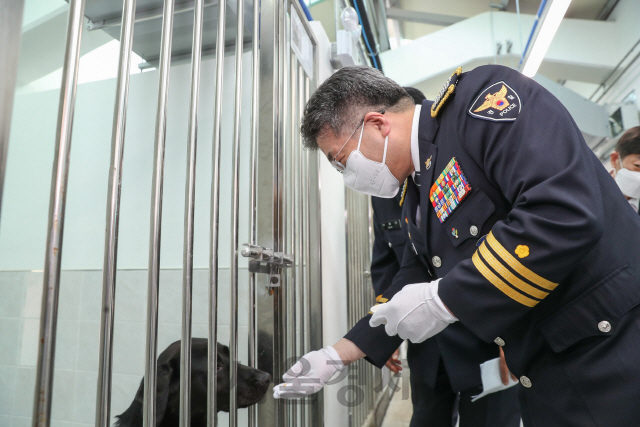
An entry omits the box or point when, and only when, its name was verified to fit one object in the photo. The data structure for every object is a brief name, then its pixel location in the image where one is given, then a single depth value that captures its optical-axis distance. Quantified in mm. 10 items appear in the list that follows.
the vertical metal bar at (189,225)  866
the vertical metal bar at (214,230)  952
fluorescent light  2373
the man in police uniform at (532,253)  692
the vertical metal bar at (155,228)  768
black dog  1122
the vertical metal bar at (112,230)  673
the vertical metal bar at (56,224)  571
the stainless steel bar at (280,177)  1246
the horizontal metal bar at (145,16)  1574
